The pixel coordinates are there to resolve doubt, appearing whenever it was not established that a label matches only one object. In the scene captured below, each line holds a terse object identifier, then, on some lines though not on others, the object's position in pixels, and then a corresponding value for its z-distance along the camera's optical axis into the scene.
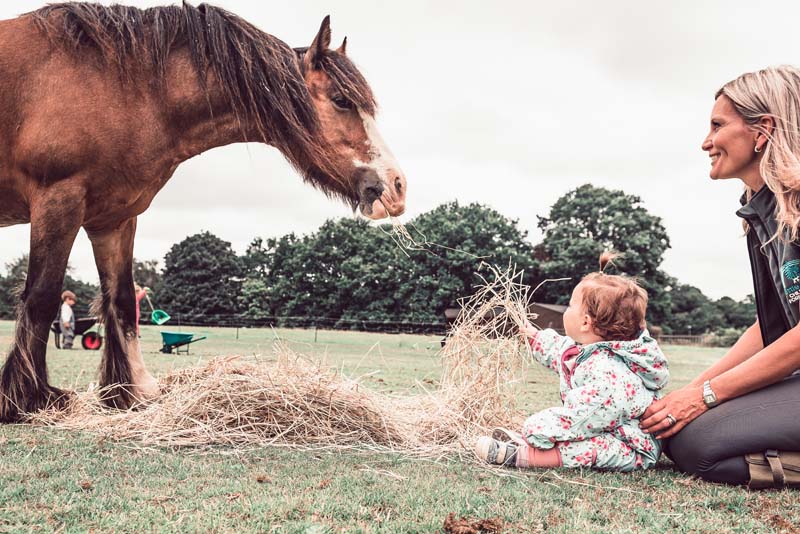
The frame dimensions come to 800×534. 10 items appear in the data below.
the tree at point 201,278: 44.78
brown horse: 3.36
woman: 2.46
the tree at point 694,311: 49.25
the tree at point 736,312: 58.92
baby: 2.71
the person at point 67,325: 12.89
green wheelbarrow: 10.59
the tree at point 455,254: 35.47
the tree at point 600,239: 37.22
